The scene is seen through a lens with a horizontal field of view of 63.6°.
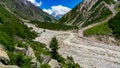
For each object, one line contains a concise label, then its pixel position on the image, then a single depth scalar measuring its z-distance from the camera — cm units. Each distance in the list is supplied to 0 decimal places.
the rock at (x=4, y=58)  876
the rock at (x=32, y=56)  1038
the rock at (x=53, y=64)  1223
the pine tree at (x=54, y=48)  1588
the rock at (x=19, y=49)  1144
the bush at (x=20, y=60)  968
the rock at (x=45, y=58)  1227
